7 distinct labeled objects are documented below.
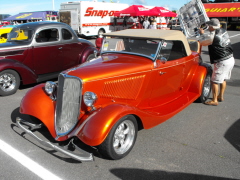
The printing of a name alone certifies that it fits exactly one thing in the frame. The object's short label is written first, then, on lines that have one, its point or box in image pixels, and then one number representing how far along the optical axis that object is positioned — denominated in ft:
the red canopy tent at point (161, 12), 73.84
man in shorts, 16.92
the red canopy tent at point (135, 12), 68.76
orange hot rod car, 10.55
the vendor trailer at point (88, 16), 62.44
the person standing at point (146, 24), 60.18
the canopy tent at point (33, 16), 92.55
